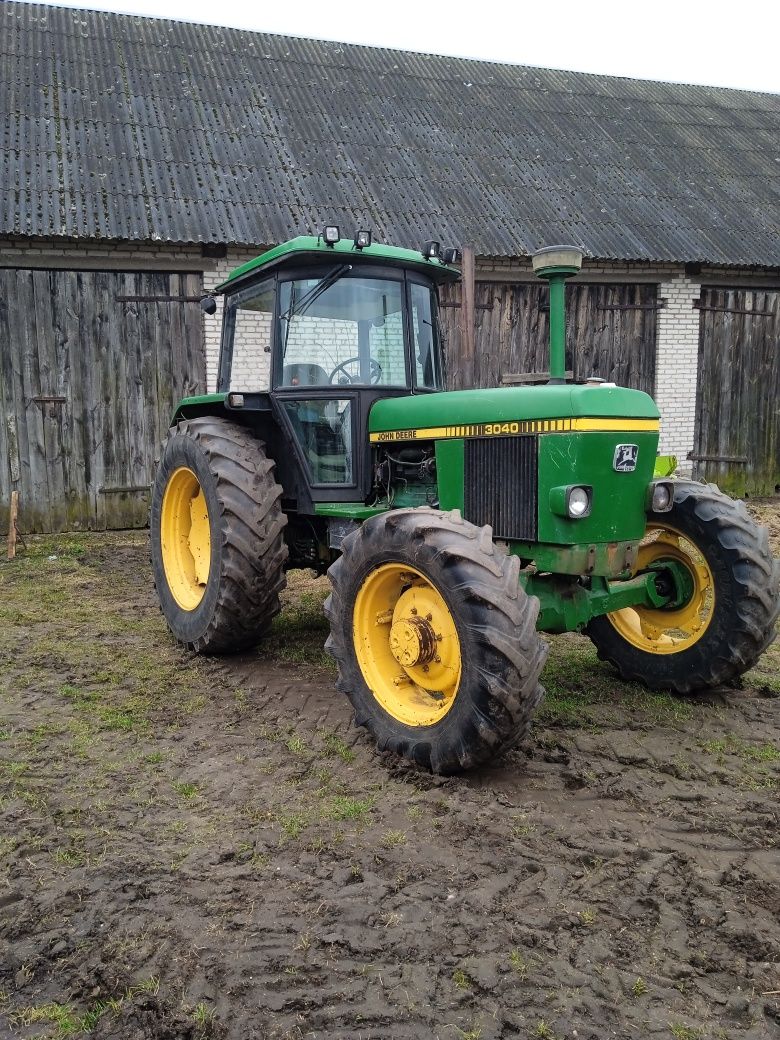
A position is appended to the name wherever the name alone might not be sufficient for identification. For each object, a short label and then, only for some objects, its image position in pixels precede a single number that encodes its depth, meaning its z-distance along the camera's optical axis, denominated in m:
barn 8.79
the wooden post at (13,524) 7.92
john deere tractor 3.35
